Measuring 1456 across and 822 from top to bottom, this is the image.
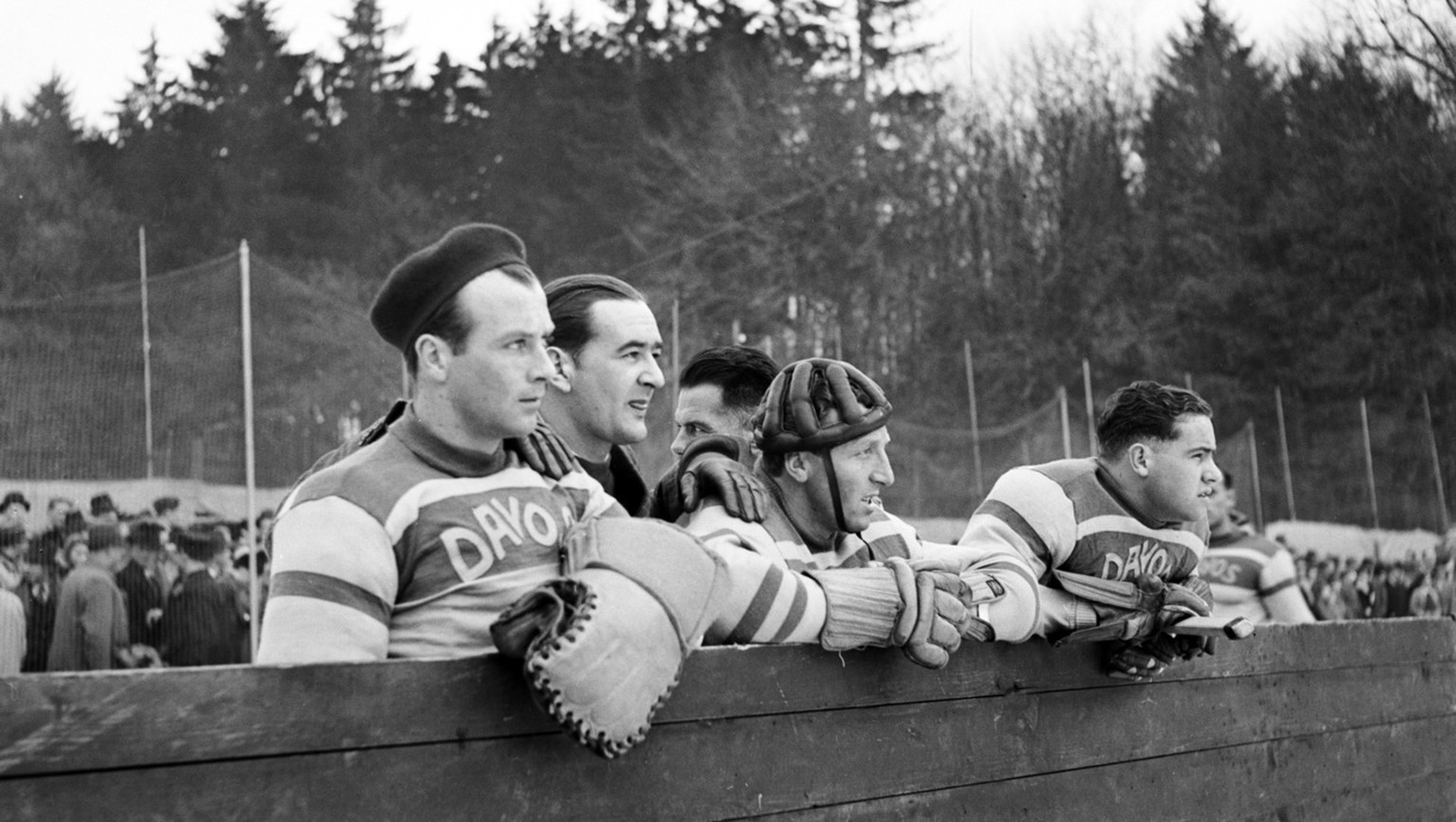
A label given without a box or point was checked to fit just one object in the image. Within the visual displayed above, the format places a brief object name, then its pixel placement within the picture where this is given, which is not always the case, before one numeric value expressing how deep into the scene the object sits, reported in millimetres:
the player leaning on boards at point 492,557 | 2283
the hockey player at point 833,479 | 3377
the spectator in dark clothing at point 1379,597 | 20094
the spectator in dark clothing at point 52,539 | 8102
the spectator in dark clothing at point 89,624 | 7785
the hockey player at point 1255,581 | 7516
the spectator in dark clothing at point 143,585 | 8242
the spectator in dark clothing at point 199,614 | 8469
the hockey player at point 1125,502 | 4316
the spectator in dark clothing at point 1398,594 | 20102
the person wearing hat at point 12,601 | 7262
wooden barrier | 1916
